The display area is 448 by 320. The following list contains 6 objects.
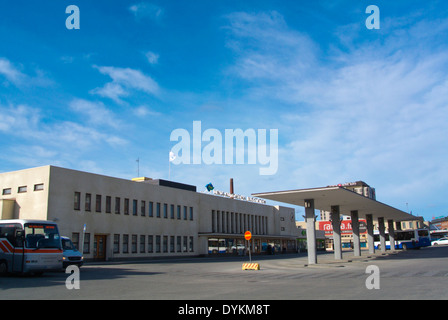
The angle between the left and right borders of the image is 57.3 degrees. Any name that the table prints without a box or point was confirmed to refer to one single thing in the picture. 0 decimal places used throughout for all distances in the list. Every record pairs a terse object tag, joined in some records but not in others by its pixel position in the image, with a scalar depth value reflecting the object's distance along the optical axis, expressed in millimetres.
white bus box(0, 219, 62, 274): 18688
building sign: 60125
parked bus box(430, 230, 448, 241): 106081
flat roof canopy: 28922
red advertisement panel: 87250
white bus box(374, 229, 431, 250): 64125
